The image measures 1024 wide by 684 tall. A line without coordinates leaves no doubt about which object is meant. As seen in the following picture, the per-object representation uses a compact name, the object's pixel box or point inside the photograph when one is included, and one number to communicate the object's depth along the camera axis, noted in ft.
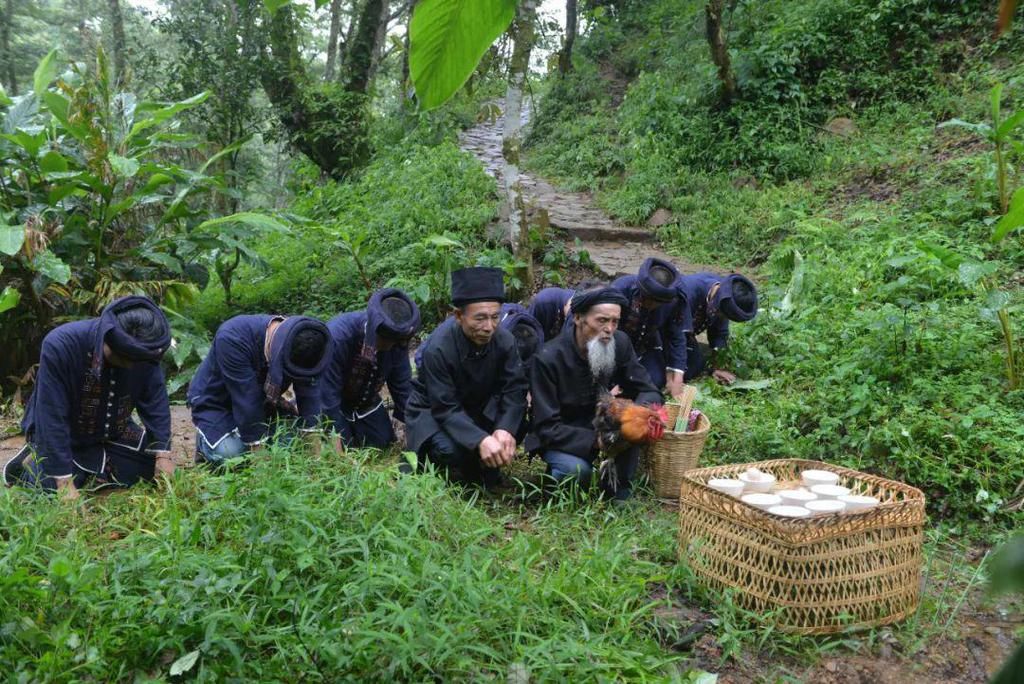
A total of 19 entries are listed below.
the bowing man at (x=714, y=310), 20.03
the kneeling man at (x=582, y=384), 15.43
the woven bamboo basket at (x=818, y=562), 10.98
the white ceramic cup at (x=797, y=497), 12.15
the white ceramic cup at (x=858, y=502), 11.93
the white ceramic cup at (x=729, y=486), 12.40
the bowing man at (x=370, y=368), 16.16
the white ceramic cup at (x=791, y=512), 11.13
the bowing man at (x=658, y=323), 18.75
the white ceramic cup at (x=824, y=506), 11.78
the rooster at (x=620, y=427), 14.44
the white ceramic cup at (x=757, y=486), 12.83
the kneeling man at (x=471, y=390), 15.44
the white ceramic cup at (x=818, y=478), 13.24
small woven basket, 15.43
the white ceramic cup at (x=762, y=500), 11.88
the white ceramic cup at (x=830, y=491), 12.49
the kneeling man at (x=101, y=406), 13.66
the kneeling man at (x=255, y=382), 15.03
